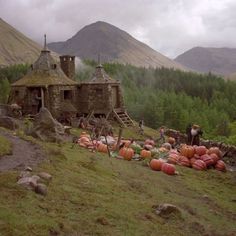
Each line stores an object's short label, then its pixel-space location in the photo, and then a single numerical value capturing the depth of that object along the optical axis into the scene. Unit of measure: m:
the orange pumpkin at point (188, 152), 24.96
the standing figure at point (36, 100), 38.91
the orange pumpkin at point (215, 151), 25.51
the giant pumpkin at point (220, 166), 24.40
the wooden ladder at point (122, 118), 41.15
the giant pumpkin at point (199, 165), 24.09
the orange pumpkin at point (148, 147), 27.00
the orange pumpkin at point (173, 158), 24.09
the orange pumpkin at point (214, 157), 24.74
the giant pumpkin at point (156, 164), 21.73
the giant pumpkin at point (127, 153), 23.60
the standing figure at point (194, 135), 29.64
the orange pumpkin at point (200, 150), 25.25
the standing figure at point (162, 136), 31.41
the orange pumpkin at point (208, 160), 24.56
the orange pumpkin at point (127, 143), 26.23
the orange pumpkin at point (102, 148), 24.74
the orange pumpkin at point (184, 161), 24.45
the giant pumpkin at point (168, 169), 21.25
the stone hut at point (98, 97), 40.95
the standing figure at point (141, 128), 39.49
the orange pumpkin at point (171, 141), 32.75
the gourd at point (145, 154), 24.42
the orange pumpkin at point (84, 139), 25.74
